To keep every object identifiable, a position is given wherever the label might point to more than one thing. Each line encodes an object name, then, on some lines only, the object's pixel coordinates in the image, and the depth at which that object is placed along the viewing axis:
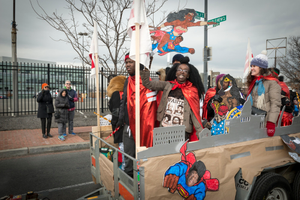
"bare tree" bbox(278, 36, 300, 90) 20.81
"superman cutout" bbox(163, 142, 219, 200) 1.90
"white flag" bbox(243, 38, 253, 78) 4.25
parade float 1.86
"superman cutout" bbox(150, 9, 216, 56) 2.95
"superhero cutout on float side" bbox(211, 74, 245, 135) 2.84
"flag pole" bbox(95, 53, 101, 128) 2.97
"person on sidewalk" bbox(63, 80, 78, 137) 7.43
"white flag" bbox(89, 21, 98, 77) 3.27
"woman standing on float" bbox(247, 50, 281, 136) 2.69
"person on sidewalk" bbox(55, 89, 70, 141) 6.95
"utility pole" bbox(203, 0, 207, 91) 9.18
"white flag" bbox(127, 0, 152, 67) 2.06
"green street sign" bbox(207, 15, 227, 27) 6.68
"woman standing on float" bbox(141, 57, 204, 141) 2.61
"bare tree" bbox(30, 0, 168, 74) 7.46
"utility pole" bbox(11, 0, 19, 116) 9.77
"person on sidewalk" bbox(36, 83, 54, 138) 6.86
